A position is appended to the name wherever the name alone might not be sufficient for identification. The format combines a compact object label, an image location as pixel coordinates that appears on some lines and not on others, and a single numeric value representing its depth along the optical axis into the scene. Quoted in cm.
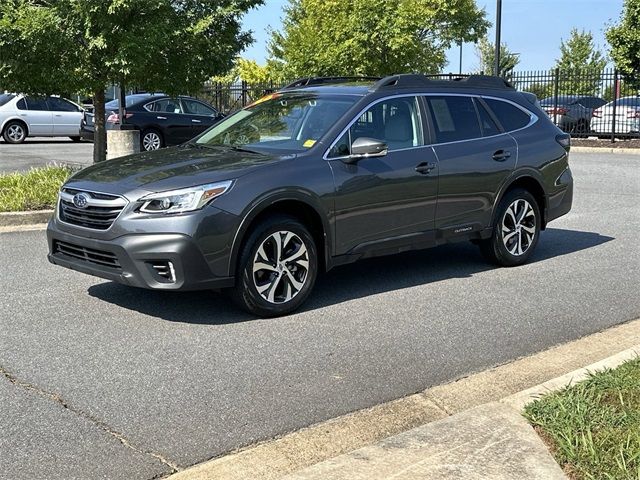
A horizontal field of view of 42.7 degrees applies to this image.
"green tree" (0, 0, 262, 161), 1124
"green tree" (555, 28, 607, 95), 5372
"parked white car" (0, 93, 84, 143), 2395
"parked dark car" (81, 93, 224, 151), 2052
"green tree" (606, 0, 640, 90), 2519
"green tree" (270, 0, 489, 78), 3059
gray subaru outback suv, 554
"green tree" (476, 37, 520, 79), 6072
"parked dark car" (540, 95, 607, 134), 2620
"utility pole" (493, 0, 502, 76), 2661
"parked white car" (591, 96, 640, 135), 2483
